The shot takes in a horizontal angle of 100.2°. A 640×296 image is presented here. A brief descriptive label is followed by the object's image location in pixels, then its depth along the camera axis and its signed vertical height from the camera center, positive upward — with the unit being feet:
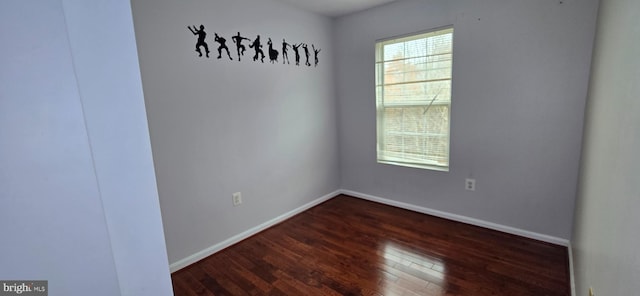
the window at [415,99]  8.59 +0.27
